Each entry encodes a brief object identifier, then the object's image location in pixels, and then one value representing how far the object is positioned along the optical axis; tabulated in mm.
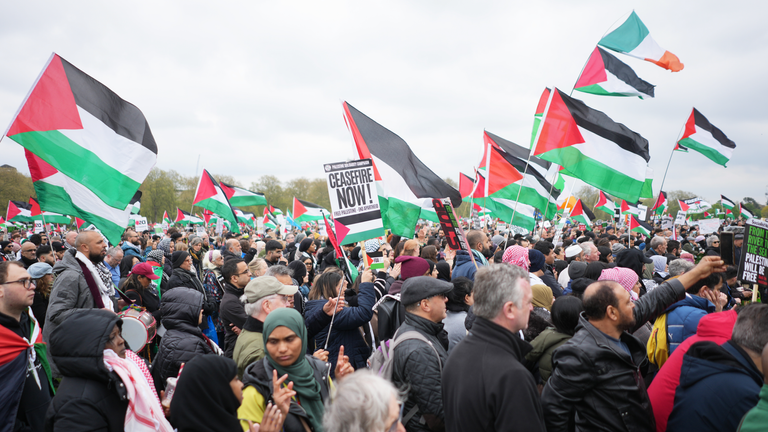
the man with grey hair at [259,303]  3459
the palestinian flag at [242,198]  17241
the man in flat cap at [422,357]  2766
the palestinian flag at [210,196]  13062
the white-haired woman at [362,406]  1751
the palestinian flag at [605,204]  18819
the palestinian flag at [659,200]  22402
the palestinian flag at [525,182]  9484
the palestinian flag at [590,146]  6762
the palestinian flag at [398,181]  5965
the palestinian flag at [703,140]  9977
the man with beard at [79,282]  3953
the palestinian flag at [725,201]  25191
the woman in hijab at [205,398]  2143
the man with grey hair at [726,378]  2229
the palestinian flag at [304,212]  20000
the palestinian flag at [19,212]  20375
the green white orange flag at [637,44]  7188
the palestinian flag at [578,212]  19156
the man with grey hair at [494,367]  2033
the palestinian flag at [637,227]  15870
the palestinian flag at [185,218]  25719
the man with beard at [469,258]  5504
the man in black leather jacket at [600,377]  2359
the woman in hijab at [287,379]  2498
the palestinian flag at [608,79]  7422
